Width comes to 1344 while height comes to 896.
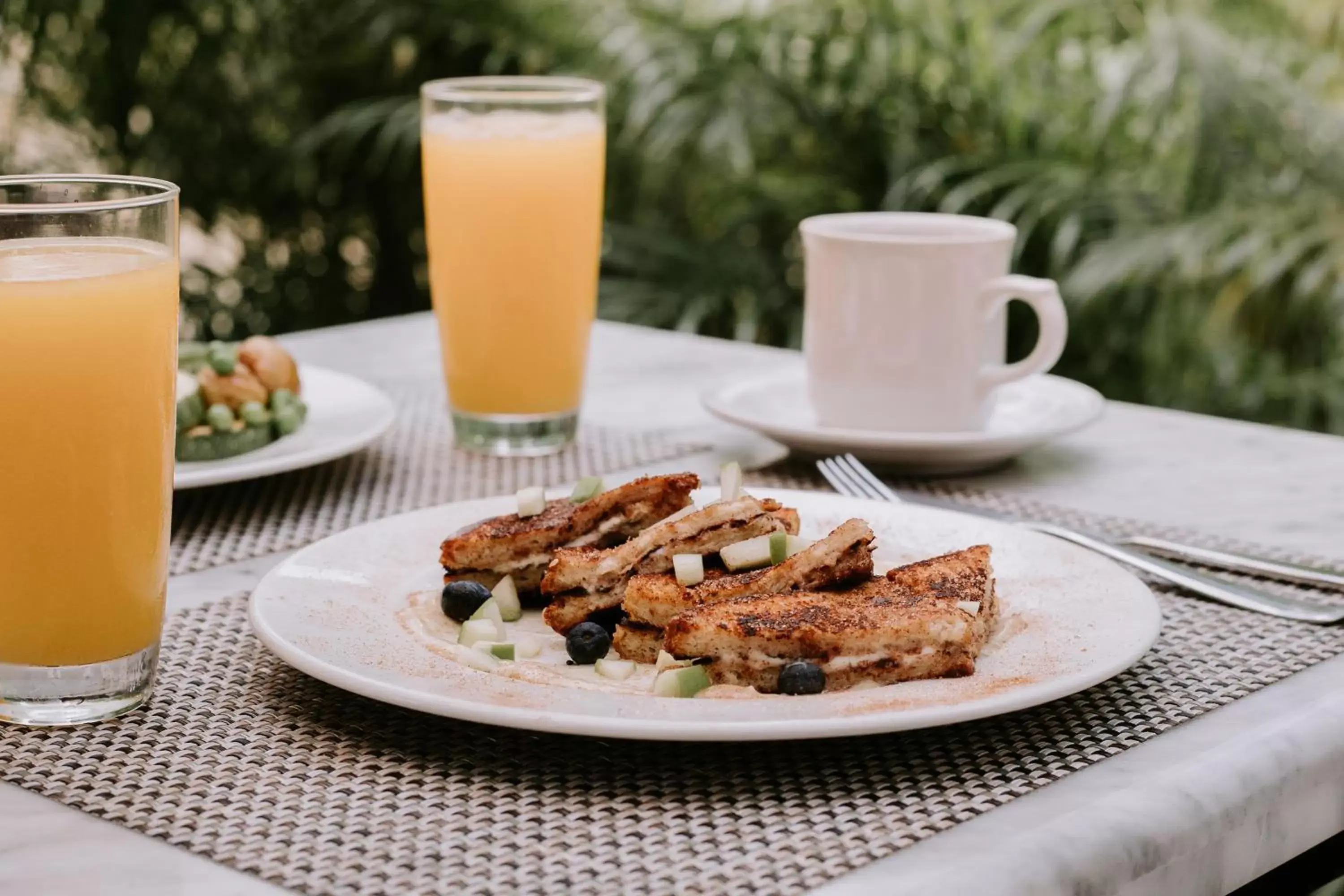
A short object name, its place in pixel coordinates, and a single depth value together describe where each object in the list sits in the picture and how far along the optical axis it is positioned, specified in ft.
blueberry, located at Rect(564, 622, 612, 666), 2.11
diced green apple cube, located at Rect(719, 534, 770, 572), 2.18
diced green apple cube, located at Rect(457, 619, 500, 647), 2.15
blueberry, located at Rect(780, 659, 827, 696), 1.99
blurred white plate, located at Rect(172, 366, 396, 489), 2.63
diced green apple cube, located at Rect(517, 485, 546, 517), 2.31
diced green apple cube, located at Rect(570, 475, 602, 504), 2.34
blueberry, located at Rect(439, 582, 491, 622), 2.21
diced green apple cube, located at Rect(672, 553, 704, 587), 2.14
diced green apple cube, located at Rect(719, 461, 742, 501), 2.30
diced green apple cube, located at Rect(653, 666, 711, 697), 1.99
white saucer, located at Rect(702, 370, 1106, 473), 2.78
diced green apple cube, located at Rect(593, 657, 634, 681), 2.07
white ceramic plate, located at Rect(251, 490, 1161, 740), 1.90
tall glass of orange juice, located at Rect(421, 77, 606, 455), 2.98
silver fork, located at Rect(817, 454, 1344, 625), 2.30
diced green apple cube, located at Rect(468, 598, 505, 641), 2.19
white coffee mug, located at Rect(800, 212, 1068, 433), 2.87
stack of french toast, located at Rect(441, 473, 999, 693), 2.01
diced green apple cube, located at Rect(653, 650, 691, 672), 2.04
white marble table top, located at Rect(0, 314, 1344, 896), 1.80
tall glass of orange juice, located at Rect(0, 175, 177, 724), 2.02
